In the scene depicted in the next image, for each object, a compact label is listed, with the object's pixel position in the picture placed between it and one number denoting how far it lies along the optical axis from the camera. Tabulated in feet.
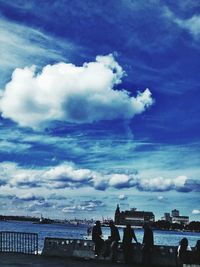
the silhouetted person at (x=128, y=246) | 46.70
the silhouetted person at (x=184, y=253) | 42.98
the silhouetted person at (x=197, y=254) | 42.64
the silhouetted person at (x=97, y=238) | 48.90
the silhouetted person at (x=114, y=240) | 47.82
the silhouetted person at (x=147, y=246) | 45.63
